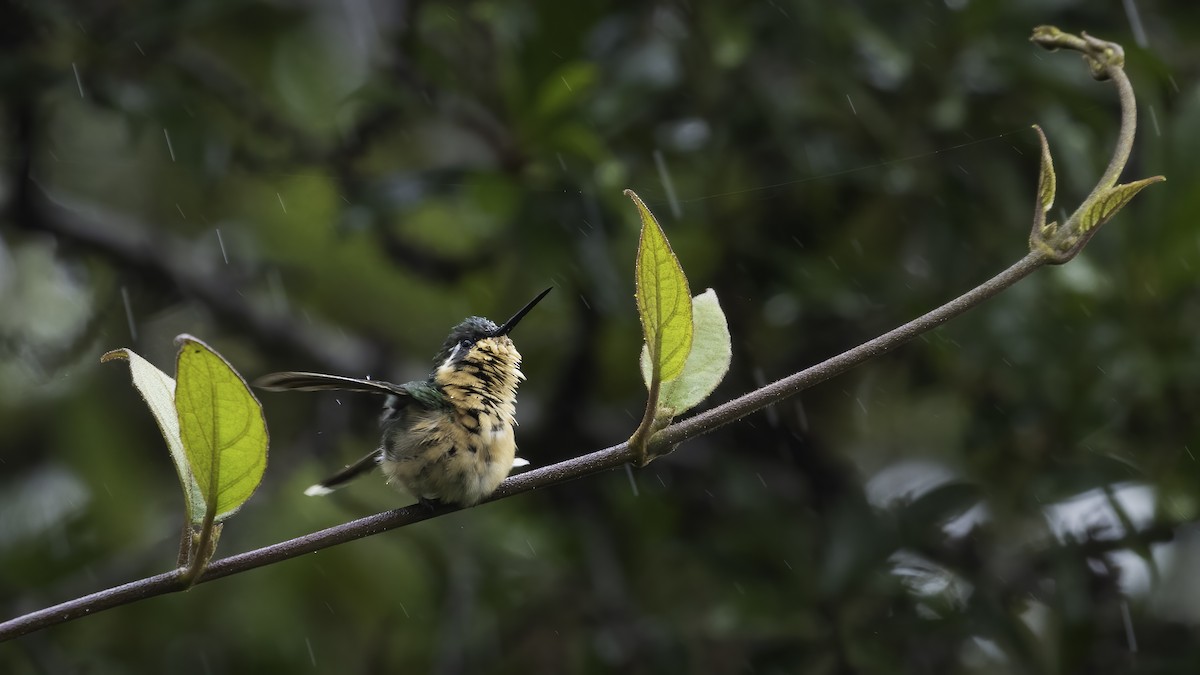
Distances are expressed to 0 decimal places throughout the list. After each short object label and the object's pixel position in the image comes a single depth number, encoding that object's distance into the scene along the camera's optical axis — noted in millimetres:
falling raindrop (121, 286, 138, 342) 6668
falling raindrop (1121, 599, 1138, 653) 5383
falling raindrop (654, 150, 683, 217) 5967
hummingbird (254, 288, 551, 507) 3164
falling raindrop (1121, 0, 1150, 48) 5895
